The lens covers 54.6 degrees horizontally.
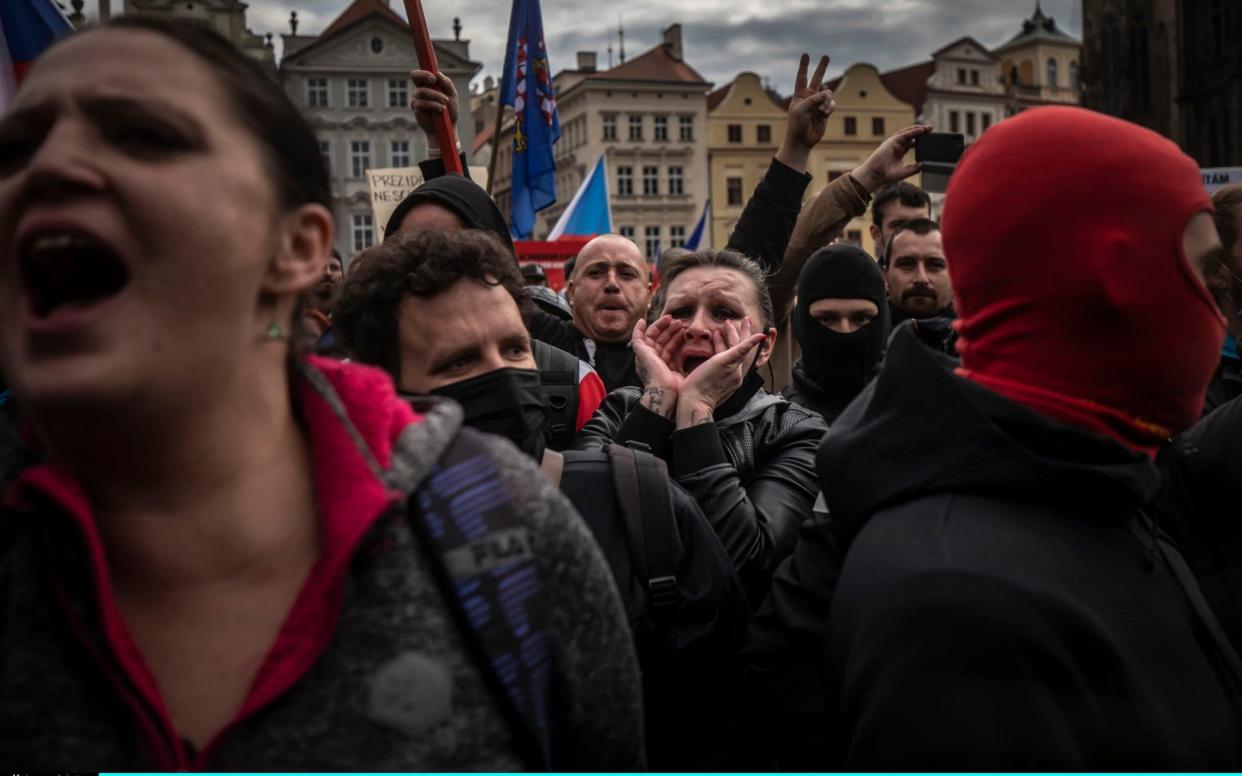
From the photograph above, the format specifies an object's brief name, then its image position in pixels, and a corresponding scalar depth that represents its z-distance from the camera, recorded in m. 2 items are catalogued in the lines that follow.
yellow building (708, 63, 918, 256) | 65.00
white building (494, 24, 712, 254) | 65.75
